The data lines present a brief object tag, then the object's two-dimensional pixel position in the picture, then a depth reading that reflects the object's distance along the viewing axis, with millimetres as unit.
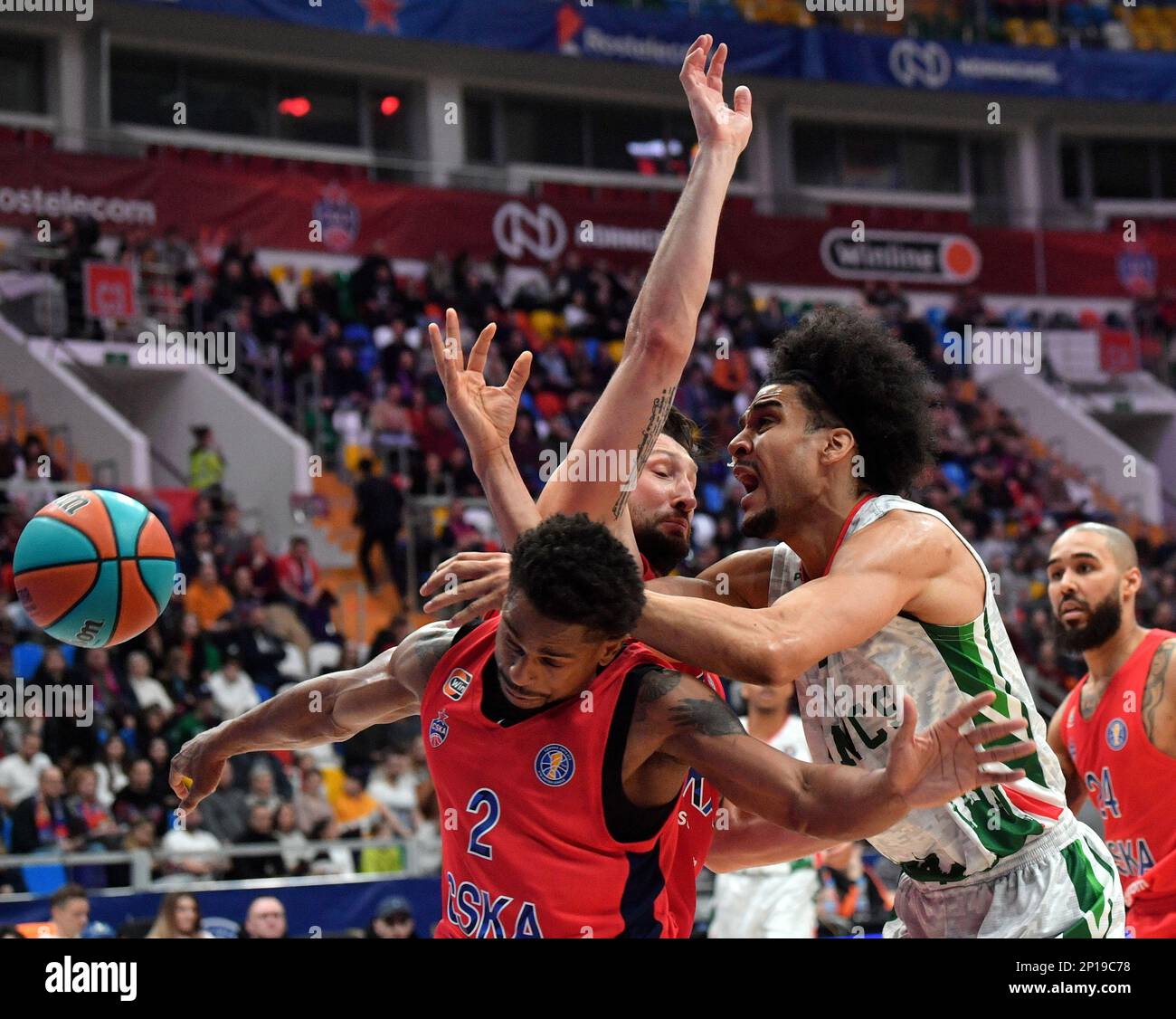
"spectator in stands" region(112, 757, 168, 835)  10398
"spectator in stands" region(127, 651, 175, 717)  11664
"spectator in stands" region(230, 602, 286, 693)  12555
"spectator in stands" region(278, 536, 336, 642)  13750
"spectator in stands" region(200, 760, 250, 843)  10516
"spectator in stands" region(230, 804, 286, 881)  10391
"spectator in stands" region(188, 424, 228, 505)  15508
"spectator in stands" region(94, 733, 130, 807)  10680
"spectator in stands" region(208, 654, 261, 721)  11977
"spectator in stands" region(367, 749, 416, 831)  11836
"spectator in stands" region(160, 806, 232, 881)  9969
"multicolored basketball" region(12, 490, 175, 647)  4734
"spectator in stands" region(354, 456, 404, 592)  15195
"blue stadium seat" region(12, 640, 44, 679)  11641
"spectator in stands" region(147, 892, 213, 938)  8203
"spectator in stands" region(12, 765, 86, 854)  9891
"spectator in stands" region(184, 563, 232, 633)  12969
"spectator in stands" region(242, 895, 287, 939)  8852
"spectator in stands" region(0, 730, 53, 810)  10164
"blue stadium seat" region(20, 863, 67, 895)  9625
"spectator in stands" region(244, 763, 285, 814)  10781
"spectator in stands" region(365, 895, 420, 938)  9219
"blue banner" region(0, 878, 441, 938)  8945
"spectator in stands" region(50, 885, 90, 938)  8047
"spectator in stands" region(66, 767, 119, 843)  10242
